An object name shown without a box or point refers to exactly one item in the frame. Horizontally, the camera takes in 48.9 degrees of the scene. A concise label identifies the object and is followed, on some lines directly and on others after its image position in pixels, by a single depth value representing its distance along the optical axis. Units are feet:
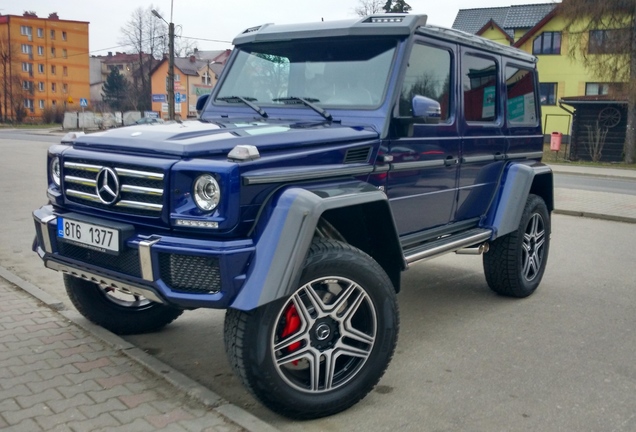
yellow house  147.74
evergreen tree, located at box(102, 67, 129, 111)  293.43
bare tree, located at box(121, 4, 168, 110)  242.58
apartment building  283.38
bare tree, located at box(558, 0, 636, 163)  97.50
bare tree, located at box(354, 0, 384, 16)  160.04
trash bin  106.11
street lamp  107.34
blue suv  11.11
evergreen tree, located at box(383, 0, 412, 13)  156.66
